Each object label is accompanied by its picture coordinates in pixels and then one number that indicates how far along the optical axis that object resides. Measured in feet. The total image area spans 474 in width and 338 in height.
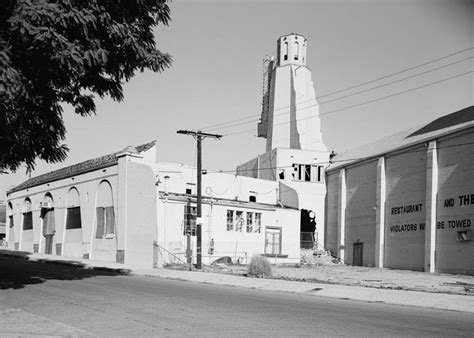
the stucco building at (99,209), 118.32
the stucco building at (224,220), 118.62
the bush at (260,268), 84.69
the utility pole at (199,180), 103.96
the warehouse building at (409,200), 116.16
